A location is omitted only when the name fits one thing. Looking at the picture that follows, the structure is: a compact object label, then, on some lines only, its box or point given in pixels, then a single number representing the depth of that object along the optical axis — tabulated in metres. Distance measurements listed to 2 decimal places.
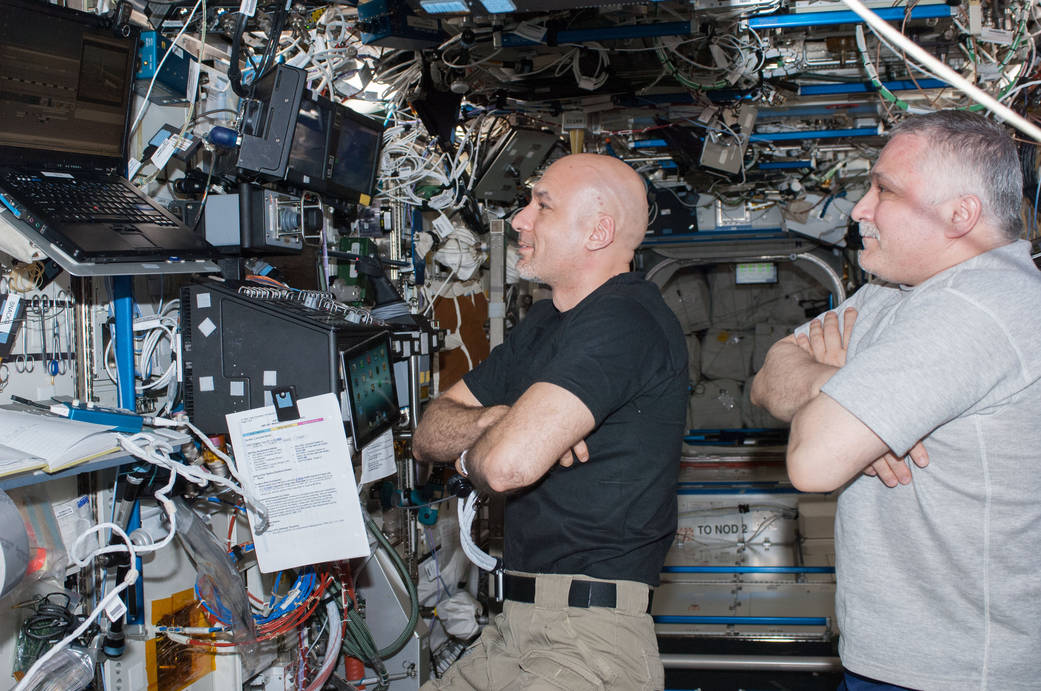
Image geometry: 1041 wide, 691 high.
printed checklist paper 2.48
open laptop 2.03
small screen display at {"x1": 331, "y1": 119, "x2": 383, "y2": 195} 3.14
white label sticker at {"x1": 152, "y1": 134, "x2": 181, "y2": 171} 2.63
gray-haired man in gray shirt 1.47
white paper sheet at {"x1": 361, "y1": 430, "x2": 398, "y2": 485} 3.05
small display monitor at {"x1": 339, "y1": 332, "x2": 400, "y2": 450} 2.55
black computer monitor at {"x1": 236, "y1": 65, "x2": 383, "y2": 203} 2.75
